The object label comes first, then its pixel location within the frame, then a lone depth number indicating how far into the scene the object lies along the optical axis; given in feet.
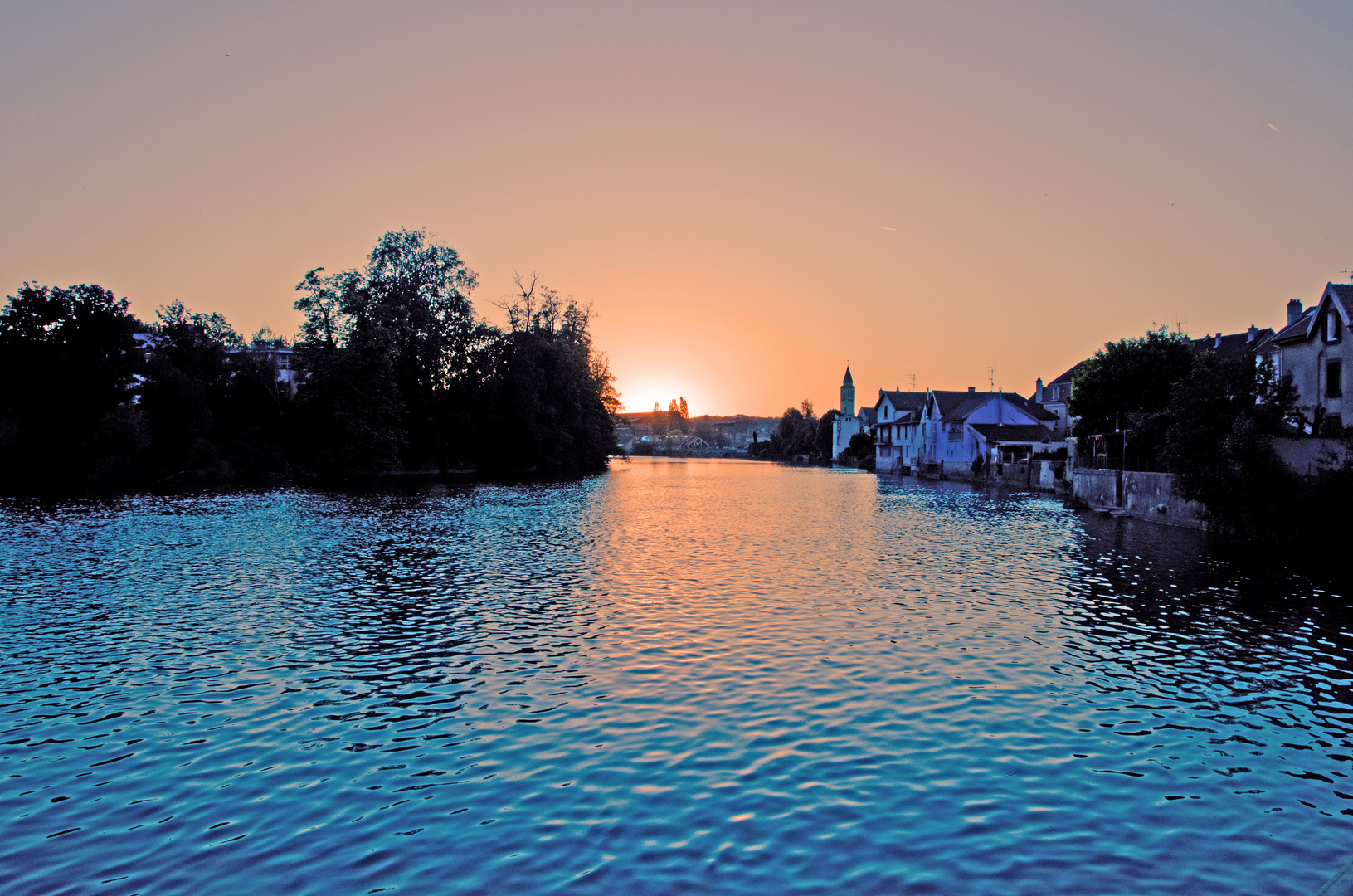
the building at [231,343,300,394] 272.29
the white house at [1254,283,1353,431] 115.03
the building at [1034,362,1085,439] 329.44
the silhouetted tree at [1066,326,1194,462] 165.07
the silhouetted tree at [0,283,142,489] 208.44
